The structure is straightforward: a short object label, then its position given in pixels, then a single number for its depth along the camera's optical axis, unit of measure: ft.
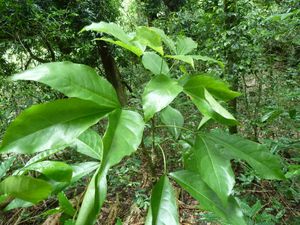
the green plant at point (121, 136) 1.67
